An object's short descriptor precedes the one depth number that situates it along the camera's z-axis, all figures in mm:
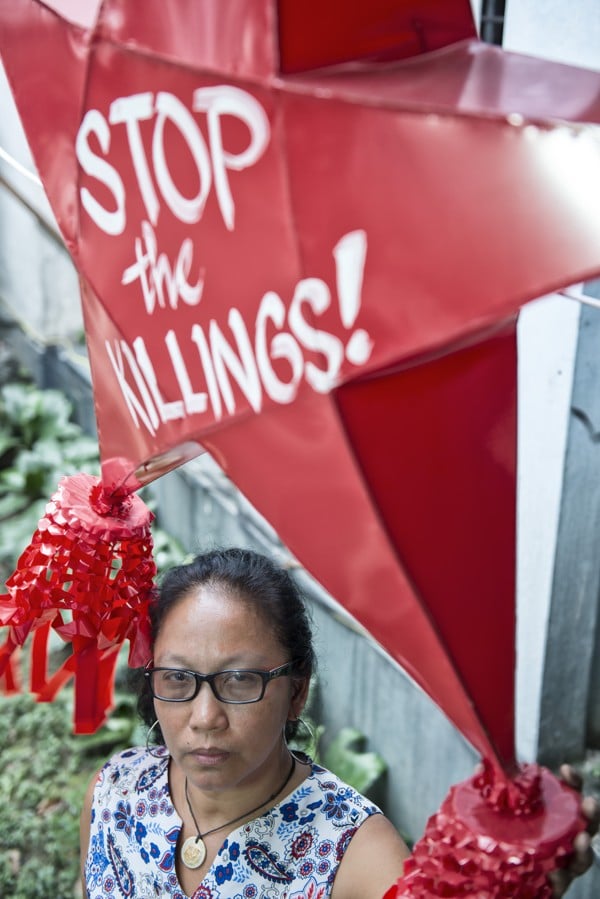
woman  1358
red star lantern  791
